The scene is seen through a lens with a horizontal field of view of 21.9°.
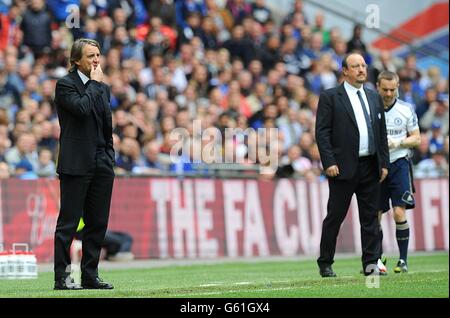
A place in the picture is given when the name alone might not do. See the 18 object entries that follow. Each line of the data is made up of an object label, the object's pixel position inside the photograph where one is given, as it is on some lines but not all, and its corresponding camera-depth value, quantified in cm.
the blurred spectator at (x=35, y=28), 2116
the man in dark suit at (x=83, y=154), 1067
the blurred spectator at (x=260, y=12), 2672
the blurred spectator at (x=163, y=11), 2398
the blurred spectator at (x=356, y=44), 2711
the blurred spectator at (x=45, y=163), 1858
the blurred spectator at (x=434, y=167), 2289
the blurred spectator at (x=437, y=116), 2552
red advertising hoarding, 1820
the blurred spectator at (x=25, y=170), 1828
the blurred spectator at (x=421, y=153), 2391
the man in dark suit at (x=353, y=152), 1256
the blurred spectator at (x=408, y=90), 2616
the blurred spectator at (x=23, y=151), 1830
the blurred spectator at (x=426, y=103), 2591
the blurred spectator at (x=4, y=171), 1791
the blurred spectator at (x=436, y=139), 2432
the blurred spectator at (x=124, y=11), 2273
